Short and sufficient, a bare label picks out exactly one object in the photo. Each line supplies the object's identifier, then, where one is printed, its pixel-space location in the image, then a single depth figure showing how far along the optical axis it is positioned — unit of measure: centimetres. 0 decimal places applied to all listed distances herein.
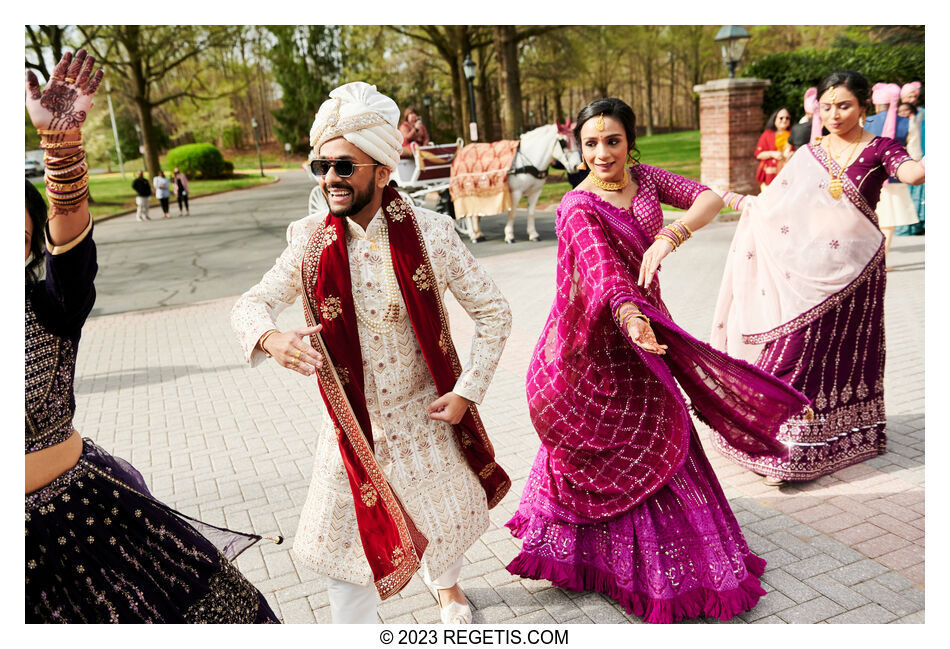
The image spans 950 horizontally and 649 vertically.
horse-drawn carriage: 1276
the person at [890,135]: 834
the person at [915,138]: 949
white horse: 1284
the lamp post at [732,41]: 1327
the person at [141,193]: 2008
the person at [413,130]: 1358
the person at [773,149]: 1045
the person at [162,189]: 2073
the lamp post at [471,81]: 1602
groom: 236
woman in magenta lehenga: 273
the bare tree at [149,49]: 1839
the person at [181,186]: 2133
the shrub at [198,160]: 3372
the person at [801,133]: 991
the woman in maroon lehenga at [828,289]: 374
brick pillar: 1463
